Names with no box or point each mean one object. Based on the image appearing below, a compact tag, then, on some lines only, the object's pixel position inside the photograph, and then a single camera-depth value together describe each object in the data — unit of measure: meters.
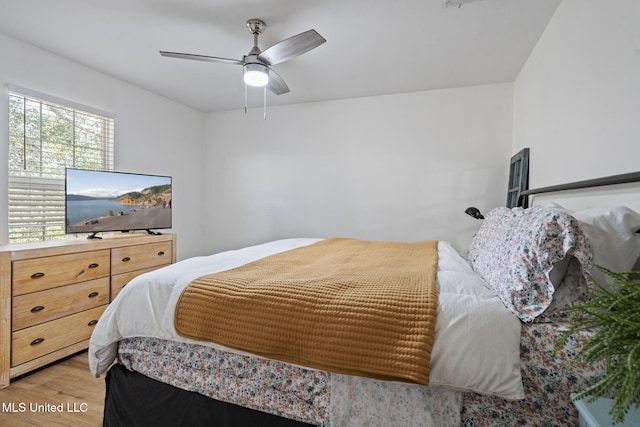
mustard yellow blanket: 1.04
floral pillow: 1.03
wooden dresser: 2.03
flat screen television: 2.61
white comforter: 0.99
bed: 1.00
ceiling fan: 2.00
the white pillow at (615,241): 1.07
